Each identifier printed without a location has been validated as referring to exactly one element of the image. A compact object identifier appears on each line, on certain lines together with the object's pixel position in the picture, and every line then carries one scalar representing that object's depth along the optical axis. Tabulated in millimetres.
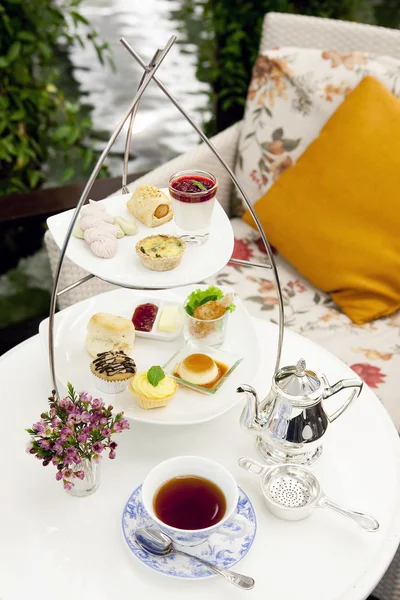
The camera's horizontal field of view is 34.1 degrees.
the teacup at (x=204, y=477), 938
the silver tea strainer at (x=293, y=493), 1000
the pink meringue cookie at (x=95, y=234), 1032
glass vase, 1031
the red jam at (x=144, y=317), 1333
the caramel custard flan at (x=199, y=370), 1188
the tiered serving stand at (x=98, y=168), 913
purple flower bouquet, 947
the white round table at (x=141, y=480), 935
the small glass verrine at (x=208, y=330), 1283
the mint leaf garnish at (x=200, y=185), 1035
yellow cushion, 1653
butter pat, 1332
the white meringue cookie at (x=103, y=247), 1019
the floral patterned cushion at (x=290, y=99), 1817
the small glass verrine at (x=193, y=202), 1021
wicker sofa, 1505
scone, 1231
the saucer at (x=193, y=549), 942
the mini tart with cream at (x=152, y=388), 1133
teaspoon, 917
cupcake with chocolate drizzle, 1146
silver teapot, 1044
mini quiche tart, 991
